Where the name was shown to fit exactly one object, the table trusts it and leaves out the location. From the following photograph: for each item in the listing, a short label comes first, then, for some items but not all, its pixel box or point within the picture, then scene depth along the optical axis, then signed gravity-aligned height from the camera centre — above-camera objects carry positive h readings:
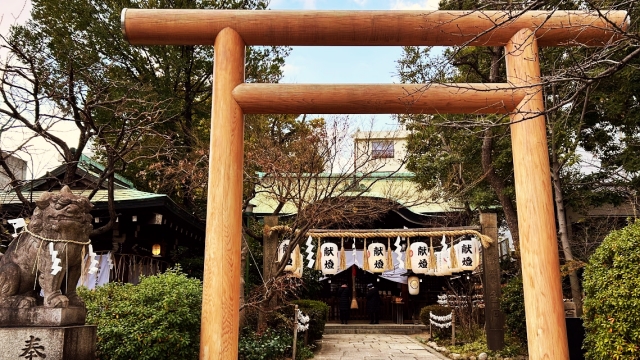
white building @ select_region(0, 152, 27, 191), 16.16 +3.91
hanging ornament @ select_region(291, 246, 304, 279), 11.73 +0.41
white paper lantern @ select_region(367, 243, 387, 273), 13.63 +0.66
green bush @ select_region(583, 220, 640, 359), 4.74 -0.19
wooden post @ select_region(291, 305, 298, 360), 10.05 -0.99
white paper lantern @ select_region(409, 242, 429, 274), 13.34 +0.66
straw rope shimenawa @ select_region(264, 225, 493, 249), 11.16 +1.17
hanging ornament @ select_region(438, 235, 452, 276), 12.83 +0.50
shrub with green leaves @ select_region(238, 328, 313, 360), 9.13 -1.22
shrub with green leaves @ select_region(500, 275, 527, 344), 10.29 -0.59
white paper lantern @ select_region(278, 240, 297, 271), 11.55 +0.67
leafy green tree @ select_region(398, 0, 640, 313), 11.27 +3.65
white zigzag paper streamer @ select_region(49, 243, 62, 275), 4.64 +0.21
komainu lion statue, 4.68 +0.27
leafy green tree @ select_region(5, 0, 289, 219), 15.70 +7.70
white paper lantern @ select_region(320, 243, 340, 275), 13.59 +0.62
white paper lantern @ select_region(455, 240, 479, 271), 12.09 +0.64
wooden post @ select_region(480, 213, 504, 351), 10.67 -0.18
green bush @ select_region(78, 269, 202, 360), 6.27 -0.46
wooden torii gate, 4.86 +1.97
